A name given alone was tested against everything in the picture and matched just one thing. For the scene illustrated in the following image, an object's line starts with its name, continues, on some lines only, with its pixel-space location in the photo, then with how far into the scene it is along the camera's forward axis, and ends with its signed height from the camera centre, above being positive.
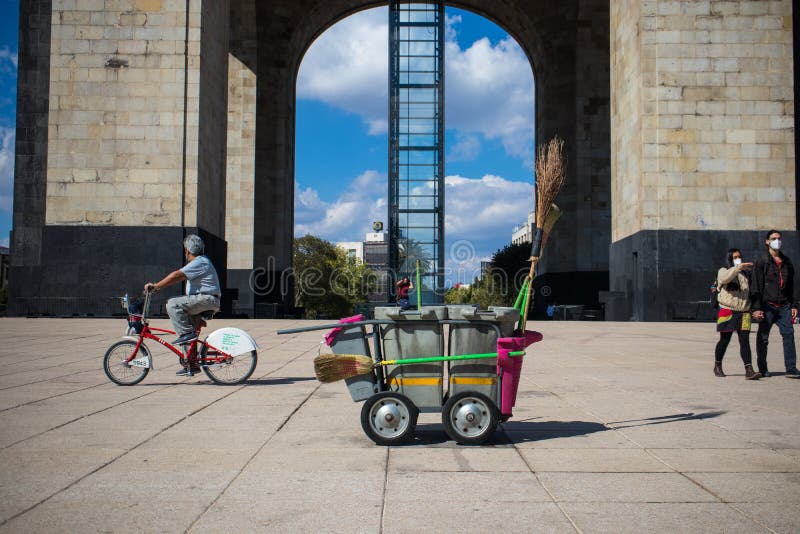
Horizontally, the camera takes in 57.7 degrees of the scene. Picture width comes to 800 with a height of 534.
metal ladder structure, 39.69 +9.19
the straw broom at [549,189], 5.91 +0.83
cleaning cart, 5.26 -0.49
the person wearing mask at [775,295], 9.23 -0.03
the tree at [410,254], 39.59 +1.96
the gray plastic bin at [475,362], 5.34 -0.53
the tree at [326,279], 77.69 +1.19
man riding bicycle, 8.39 -0.04
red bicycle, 8.18 -0.78
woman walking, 9.12 -0.21
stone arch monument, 20.86 +4.25
